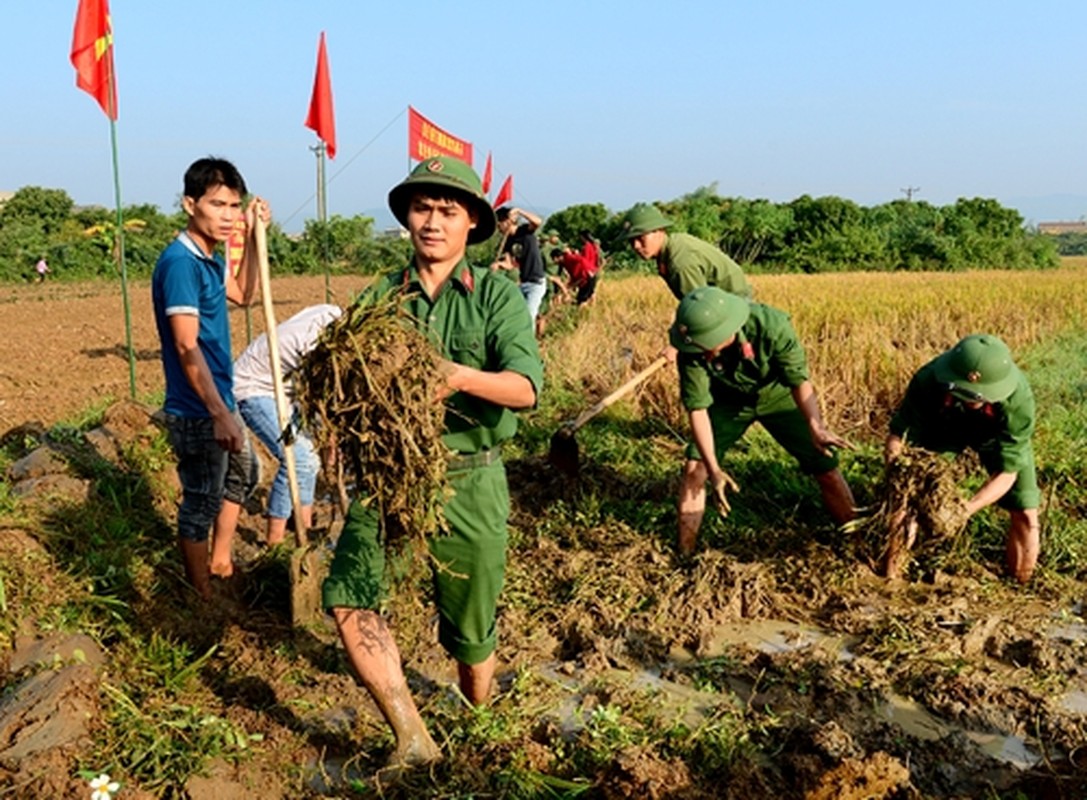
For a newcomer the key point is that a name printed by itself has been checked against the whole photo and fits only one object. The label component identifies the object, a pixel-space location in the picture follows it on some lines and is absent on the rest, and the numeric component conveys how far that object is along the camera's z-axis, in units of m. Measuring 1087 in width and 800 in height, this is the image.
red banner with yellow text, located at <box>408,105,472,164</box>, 11.39
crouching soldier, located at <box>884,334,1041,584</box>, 3.60
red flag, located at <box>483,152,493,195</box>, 15.91
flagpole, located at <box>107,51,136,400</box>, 6.27
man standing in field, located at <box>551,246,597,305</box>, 12.38
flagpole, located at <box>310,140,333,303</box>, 8.80
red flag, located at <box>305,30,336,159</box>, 7.83
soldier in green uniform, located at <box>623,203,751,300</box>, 5.21
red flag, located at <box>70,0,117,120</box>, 6.20
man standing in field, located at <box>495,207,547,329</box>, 8.95
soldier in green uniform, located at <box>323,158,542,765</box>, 2.39
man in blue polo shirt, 3.16
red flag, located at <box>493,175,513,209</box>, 16.48
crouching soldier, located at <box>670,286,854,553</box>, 3.84
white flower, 2.19
